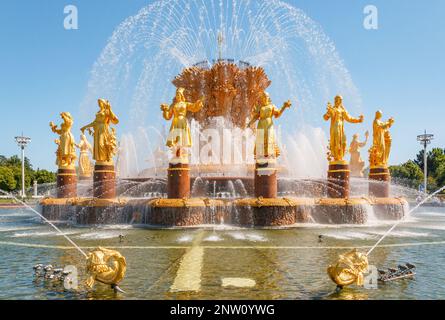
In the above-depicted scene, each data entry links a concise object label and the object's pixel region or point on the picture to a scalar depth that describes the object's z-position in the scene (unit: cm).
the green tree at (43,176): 8138
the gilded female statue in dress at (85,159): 2572
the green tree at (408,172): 8239
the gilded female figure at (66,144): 2003
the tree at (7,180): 6950
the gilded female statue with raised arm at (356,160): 2677
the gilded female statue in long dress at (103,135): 1728
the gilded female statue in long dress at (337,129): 1753
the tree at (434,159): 8225
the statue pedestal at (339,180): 1733
